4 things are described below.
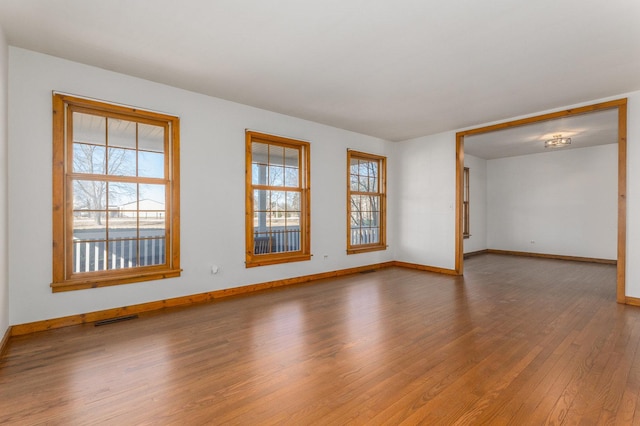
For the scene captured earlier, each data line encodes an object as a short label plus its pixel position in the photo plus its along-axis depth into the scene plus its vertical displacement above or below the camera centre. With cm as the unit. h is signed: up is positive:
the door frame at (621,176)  433 +49
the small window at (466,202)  891 +26
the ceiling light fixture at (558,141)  664 +147
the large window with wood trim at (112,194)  343 +19
